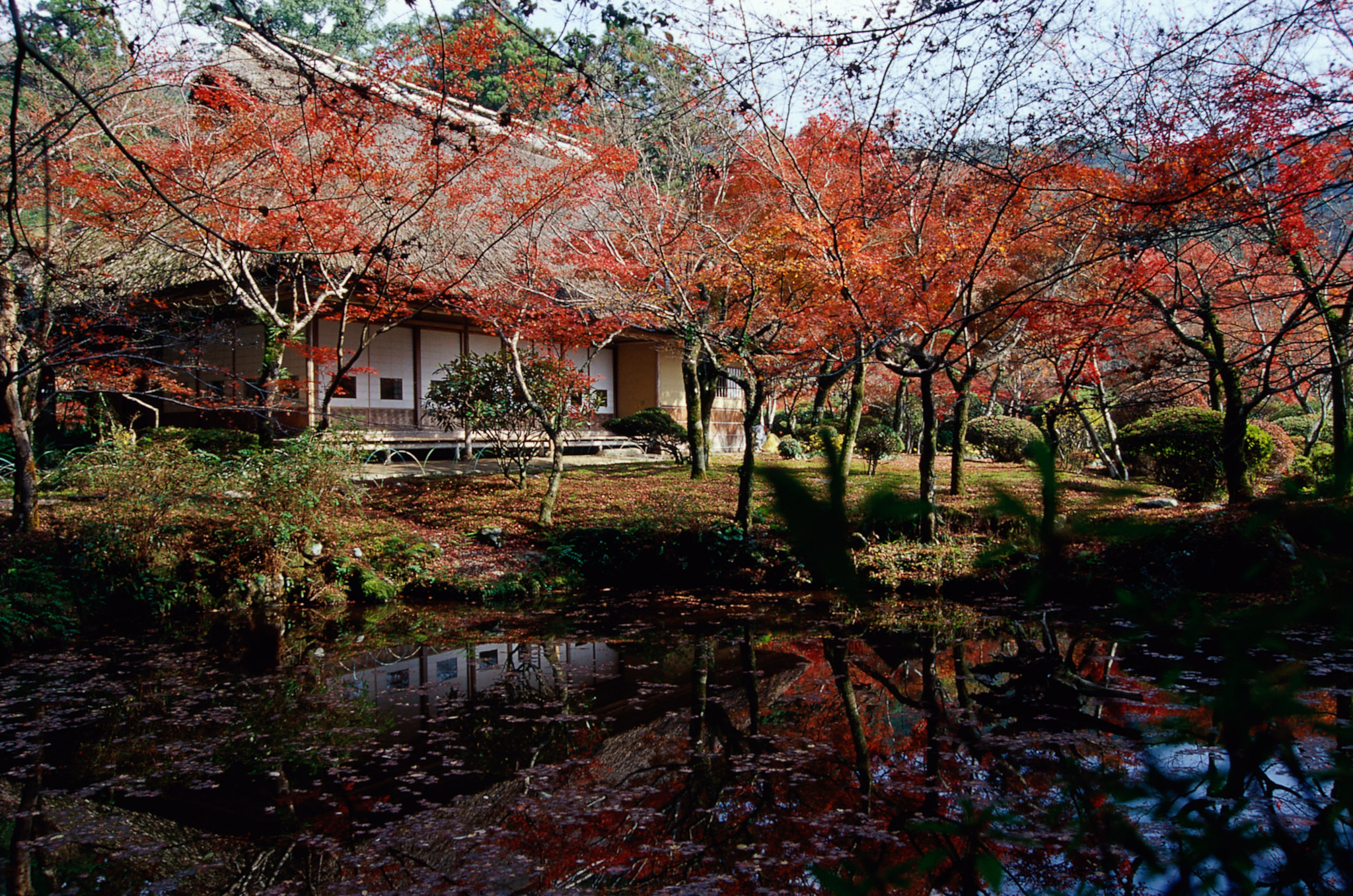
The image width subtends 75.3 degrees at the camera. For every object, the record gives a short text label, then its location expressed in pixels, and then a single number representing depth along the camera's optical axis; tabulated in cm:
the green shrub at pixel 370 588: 848
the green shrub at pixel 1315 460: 1196
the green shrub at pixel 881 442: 1521
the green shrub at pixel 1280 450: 1212
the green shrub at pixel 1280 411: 1795
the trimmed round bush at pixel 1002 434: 1559
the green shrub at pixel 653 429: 1517
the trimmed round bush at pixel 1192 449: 1116
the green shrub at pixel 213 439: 1175
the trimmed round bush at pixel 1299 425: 1595
